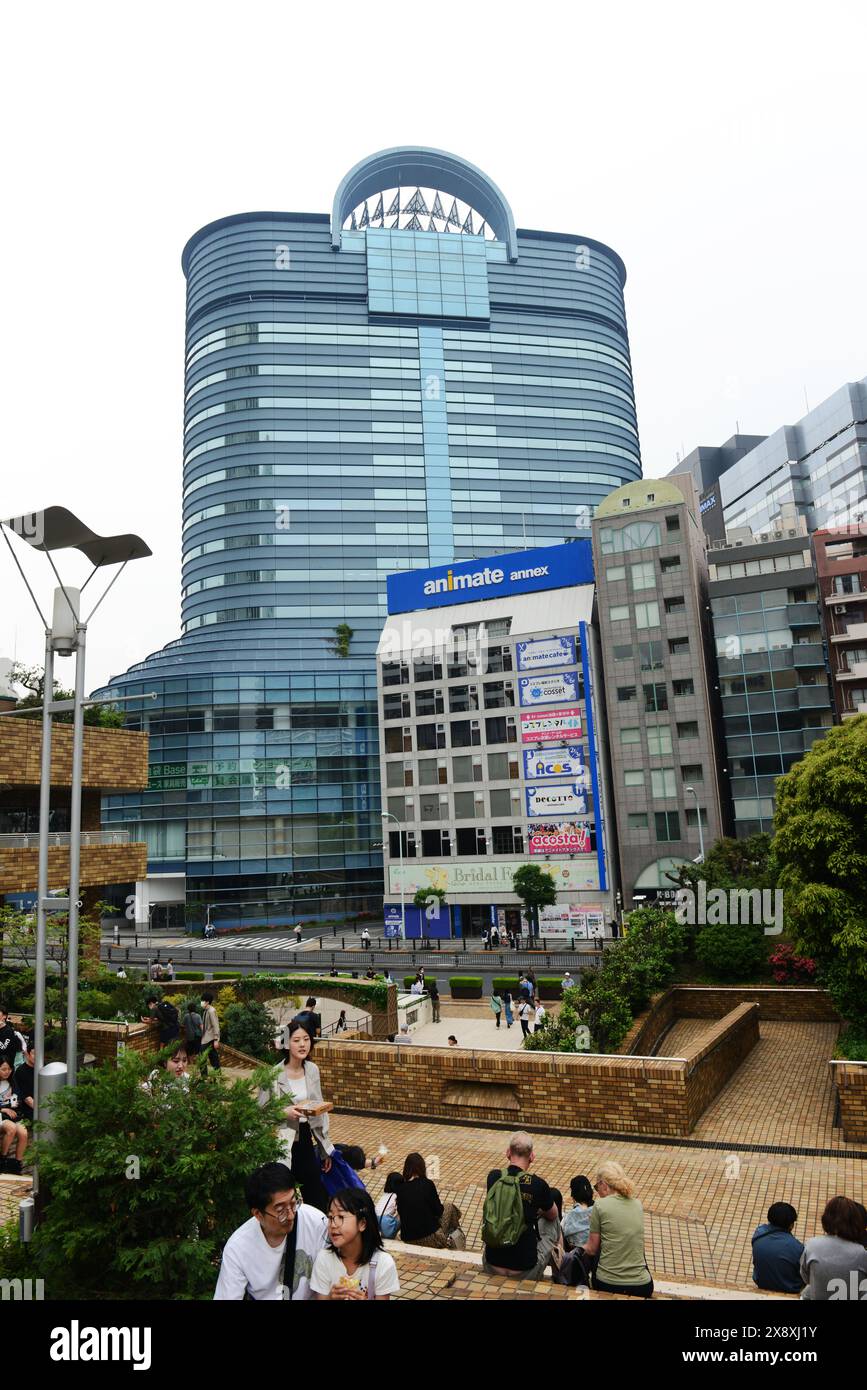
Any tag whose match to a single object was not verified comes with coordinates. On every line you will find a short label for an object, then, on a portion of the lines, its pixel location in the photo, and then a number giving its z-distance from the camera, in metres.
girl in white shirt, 4.52
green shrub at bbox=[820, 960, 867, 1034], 16.20
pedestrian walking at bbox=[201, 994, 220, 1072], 15.72
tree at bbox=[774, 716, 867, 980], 16.38
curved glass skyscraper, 92.81
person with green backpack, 6.39
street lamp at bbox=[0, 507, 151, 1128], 9.48
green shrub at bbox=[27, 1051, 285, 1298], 5.73
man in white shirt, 4.62
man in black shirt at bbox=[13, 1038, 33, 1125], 11.43
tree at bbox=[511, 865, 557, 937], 48.06
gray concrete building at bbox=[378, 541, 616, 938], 52.59
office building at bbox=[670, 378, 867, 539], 95.00
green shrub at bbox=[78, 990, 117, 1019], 18.78
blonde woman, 6.29
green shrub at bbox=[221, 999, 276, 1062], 19.22
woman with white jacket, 6.19
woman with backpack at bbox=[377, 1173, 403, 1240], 7.16
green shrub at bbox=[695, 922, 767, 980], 26.86
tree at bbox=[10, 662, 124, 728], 26.31
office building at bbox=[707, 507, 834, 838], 49.19
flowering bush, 25.95
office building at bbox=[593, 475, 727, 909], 50.25
